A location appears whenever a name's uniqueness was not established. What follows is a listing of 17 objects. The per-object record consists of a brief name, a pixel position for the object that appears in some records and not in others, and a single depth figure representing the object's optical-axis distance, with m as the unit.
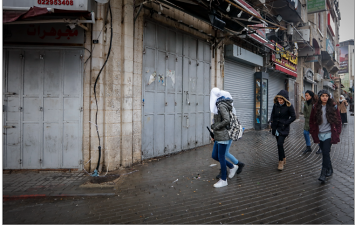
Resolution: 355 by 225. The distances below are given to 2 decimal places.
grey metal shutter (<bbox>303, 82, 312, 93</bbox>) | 22.89
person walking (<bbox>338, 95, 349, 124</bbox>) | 14.06
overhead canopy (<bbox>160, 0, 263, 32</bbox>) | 6.34
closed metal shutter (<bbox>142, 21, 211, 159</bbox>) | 6.66
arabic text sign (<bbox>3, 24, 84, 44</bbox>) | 5.42
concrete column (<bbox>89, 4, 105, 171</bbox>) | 5.56
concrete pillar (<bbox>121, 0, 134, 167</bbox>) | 5.84
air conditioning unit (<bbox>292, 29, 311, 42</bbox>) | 16.81
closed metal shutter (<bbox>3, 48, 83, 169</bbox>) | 5.50
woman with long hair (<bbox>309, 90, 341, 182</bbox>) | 4.62
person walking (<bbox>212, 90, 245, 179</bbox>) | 4.56
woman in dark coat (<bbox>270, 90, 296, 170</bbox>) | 5.47
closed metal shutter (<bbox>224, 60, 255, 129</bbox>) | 10.84
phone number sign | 4.59
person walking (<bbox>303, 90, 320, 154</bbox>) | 7.05
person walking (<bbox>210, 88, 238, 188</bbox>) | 4.40
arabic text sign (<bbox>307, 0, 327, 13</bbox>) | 16.54
